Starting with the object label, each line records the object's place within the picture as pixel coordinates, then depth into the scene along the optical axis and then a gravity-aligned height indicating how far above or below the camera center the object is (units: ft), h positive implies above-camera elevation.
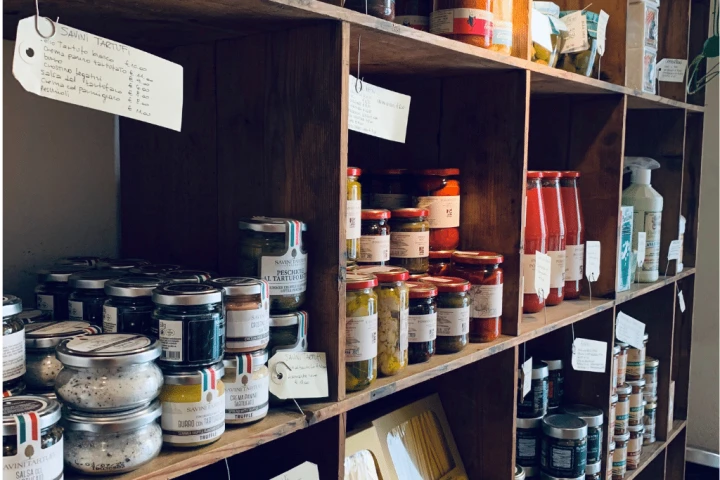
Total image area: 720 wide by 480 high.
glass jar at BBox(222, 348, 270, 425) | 3.14 -0.82
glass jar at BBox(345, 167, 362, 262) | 3.99 -0.04
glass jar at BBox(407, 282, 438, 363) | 4.28 -0.70
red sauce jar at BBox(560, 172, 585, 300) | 6.48 -0.21
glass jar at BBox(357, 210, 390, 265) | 4.29 -0.19
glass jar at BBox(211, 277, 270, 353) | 3.16 -0.49
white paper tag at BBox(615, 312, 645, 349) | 7.07 -1.23
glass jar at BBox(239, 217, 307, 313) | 3.36 -0.25
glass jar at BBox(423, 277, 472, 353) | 4.55 -0.68
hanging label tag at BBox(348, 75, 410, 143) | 3.77 +0.53
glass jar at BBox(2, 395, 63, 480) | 2.32 -0.81
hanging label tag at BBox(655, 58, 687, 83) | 8.04 +1.63
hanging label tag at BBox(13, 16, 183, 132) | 2.54 +0.50
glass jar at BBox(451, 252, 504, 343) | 4.89 -0.57
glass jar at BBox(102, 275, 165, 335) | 3.08 -0.47
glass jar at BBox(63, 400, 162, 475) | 2.58 -0.88
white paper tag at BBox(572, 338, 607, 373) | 6.53 -1.34
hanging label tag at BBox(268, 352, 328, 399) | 3.37 -0.82
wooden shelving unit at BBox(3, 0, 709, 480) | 3.41 +0.34
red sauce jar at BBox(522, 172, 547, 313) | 5.83 -0.15
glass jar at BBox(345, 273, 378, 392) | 3.71 -0.67
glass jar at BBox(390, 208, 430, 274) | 4.66 -0.20
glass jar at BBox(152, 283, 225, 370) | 2.90 -0.51
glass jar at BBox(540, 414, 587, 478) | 6.19 -2.10
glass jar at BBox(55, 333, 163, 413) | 2.57 -0.65
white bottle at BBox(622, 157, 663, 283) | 7.57 +0.00
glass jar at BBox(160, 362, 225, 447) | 2.89 -0.84
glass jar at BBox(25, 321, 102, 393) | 2.93 -0.66
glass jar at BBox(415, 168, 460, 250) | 5.10 +0.08
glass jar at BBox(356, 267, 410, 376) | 3.99 -0.63
